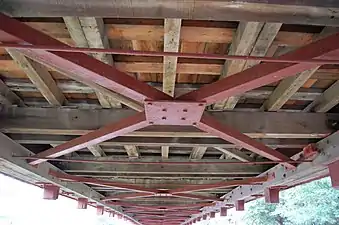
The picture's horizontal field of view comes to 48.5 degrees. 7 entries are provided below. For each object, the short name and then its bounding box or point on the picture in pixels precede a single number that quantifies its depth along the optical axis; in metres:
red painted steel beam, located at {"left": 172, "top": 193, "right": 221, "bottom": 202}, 6.41
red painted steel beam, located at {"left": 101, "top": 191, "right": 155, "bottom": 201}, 6.29
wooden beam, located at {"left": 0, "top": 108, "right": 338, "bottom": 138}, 2.94
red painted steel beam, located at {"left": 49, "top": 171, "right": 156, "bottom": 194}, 4.54
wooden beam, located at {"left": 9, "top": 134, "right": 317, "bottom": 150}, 3.42
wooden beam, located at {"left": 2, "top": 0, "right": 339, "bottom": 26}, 1.46
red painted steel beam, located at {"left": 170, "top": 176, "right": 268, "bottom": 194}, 4.75
